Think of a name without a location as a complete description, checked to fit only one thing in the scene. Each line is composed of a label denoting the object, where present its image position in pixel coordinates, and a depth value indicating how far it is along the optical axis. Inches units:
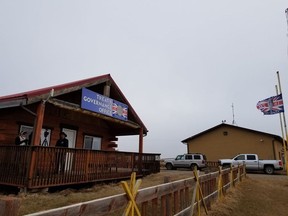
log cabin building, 341.4
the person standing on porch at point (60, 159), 359.7
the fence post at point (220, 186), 360.5
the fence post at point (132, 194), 128.1
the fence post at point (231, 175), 478.6
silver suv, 1077.8
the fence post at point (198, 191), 253.0
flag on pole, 773.7
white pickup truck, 951.6
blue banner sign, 451.2
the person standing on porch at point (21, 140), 395.9
